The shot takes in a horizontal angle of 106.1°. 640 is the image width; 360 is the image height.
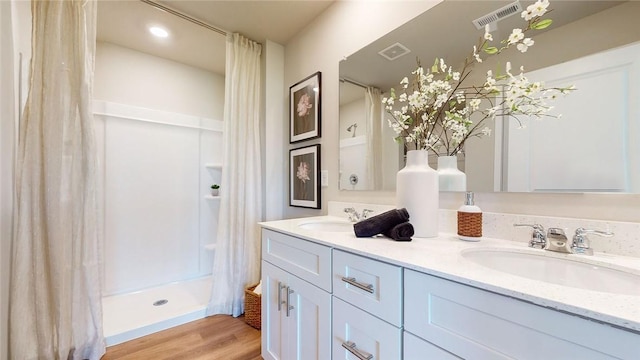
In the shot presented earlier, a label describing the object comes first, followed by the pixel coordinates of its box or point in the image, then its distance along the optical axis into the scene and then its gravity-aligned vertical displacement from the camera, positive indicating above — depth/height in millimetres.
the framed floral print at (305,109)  1795 +565
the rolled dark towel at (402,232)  935 -199
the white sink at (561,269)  623 -259
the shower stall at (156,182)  2137 -24
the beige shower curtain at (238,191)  1938 -91
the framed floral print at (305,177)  1800 +27
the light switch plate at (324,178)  1750 +18
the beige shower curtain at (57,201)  1192 -116
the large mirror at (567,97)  729 +278
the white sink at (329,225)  1440 -272
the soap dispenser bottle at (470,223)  919 -160
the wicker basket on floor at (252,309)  1774 -964
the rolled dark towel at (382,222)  970 -170
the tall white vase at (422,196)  999 -64
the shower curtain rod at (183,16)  1681 +1221
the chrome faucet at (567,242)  720 -185
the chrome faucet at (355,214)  1431 -204
